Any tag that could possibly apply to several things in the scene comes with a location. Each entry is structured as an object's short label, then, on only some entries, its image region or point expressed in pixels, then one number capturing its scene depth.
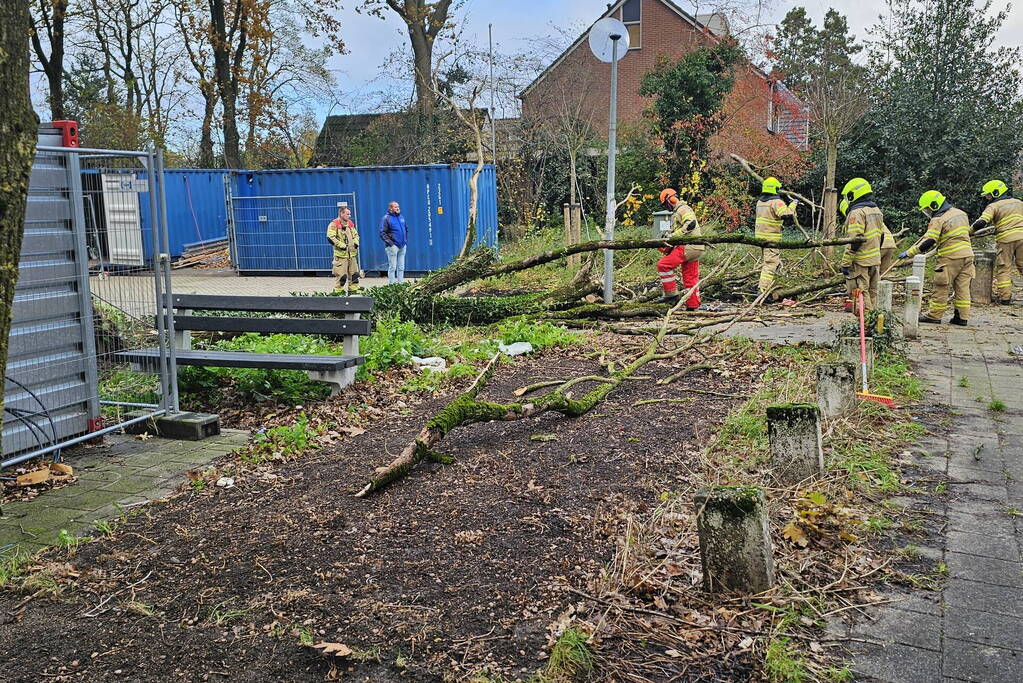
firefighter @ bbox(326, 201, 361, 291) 16.41
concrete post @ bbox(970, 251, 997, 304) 13.34
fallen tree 5.00
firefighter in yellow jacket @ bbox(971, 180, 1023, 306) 12.92
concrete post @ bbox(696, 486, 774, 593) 3.50
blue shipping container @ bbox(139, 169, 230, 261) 23.80
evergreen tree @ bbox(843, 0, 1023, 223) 20.30
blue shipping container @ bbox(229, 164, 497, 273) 20.69
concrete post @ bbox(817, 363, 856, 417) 6.01
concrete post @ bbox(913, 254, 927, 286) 10.74
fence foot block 6.39
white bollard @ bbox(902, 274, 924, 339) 10.27
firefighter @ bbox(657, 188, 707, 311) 12.08
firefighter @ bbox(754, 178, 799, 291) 12.48
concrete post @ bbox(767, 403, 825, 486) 4.79
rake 6.48
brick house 23.70
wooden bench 7.22
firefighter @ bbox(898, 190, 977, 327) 11.50
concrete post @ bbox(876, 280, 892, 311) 9.78
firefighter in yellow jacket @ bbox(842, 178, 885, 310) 11.07
